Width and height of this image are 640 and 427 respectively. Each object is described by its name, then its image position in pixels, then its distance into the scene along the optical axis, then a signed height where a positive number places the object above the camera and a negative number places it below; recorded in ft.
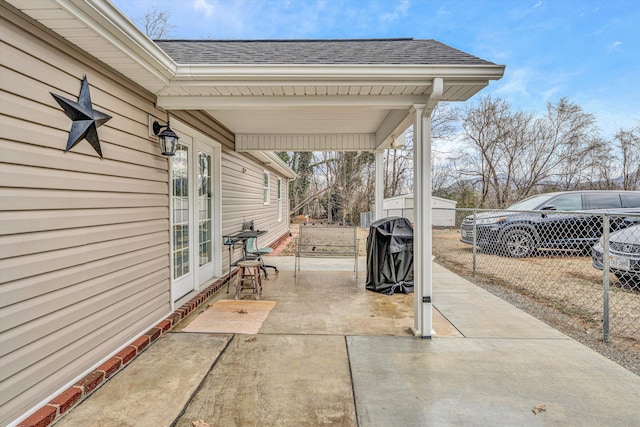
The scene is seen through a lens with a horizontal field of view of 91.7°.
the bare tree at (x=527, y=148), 47.73 +10.00
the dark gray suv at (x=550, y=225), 18.19 -0.88
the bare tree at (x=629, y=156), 42.86 +7.61
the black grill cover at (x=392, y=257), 14.24 -2.13
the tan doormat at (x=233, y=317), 9.93 -3.72
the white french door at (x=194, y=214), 11.75 -0.10
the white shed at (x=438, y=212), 48.81 -0.19
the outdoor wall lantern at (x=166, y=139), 9.59 +2.29
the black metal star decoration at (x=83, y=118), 6.41 +2.08
